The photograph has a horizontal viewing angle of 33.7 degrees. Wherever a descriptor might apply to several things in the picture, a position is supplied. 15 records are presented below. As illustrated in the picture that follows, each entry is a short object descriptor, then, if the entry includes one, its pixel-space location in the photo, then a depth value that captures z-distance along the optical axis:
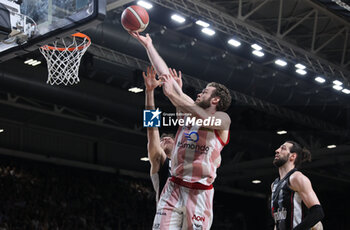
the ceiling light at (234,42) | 13.27
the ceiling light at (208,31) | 12.79
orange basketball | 5.93
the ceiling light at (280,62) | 14.20
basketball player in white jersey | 4.96
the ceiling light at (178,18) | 12.17
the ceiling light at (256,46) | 13.03
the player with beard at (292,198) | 5.93
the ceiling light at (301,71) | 14.85
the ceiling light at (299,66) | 13.98
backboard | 7.27
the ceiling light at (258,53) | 13.84
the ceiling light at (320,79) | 15.20
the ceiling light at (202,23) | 12.02
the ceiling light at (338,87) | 15.61
